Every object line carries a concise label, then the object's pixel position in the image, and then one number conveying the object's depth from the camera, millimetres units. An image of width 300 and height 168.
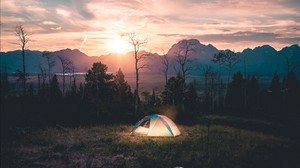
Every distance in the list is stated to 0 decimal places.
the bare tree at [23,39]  41571
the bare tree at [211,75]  64384
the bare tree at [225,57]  63996
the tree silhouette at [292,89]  61602
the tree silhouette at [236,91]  68614
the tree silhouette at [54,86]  61990
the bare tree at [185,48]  47079
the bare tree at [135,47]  38495
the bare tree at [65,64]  68586
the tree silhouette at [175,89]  53898
